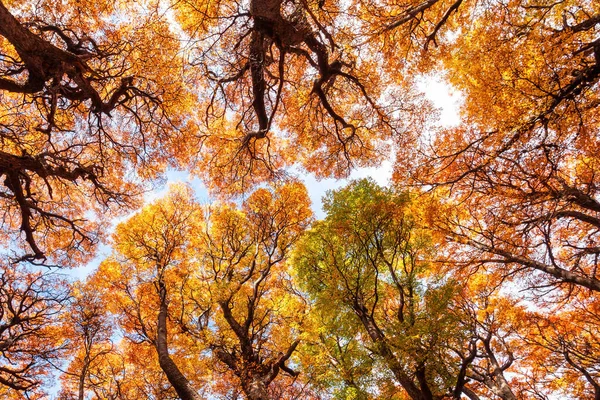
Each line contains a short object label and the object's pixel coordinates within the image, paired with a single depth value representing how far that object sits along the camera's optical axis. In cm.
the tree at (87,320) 939
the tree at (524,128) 468
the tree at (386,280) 608
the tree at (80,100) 483
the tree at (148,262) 950
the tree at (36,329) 667
